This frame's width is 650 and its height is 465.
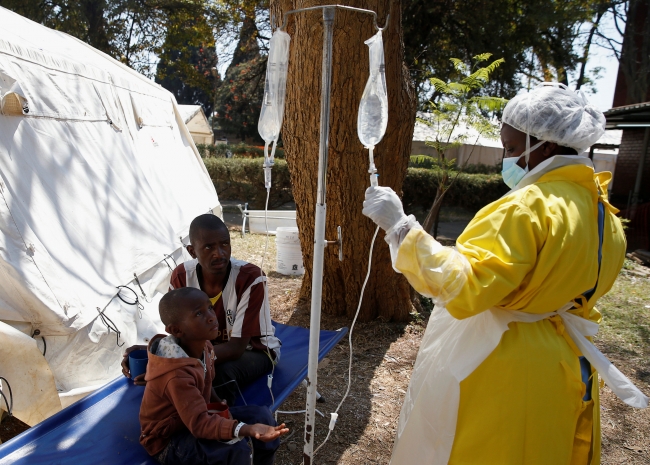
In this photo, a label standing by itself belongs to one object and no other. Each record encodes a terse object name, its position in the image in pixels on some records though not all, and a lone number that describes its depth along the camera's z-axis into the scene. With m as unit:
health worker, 1.41
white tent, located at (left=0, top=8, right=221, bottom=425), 2.71
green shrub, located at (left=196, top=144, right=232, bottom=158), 17.77
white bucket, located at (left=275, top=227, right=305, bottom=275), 6.40
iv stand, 1.89
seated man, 2.48
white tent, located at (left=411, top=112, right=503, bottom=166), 20.52
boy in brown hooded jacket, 1.79
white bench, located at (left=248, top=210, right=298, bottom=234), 8.45
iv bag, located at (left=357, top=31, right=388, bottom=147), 1.91
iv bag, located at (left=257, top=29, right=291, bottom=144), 2.03
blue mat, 2.09
